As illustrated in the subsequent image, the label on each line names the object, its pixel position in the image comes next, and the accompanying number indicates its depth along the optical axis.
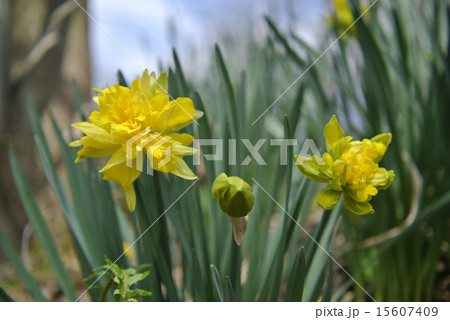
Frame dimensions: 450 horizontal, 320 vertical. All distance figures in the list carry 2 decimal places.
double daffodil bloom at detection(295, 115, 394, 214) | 0.41
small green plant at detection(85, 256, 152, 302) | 0.41
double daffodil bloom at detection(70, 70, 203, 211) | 0.40
